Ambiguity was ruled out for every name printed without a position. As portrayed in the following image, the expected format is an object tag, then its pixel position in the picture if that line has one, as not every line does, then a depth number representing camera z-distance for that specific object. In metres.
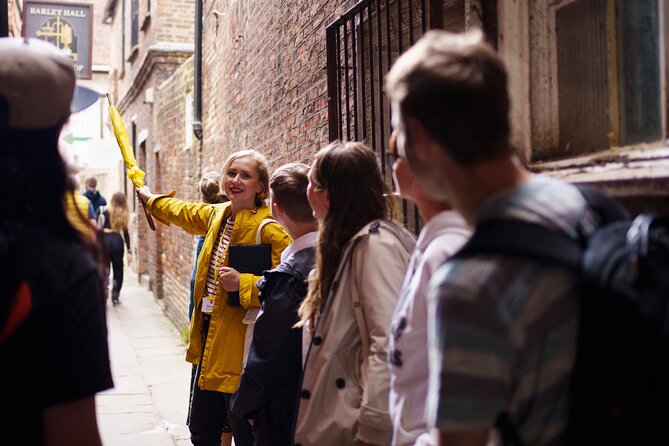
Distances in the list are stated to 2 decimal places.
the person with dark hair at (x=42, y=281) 1.40
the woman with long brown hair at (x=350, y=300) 2.36
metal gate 3.70
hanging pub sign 15.39
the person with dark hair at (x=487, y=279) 1.20
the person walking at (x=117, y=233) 12.67
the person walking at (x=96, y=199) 13.04
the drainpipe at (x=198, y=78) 9.45
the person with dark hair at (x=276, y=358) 3.04
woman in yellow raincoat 3.99
